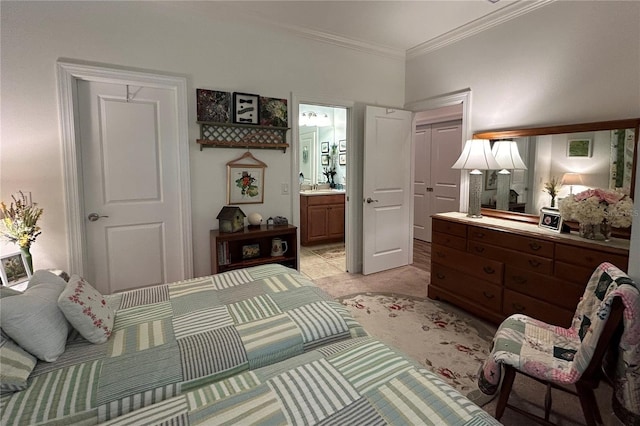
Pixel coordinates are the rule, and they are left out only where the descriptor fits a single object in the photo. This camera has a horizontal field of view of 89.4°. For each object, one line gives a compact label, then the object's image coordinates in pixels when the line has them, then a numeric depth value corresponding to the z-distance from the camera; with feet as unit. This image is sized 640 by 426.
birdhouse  10.17
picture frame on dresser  8.16
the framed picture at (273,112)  10.83
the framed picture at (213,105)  9.89
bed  3.19
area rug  6.97
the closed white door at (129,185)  8.95
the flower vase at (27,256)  7.41
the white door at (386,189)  12.78
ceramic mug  11.21
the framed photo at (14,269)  7.02
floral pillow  4.34
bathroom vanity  17.34
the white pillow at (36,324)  3.90
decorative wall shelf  10.09
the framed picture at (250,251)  10.82
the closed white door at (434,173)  16.67
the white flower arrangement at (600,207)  6.94
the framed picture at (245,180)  10.70
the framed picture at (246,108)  10.40
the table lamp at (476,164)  9.79
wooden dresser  7.14
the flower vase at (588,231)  7.32
